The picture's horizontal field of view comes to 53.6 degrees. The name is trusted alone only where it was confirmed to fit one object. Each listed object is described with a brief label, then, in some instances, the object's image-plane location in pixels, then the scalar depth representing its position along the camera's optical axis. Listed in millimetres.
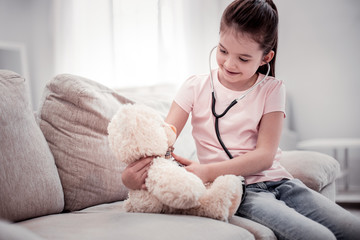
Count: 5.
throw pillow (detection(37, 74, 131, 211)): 1285
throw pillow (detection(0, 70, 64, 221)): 1047
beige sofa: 921
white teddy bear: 896
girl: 1074
